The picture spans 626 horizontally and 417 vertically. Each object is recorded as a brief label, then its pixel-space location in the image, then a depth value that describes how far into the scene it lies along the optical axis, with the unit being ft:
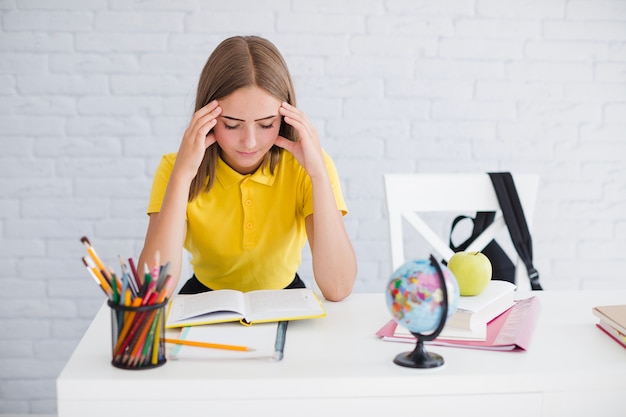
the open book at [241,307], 3.83
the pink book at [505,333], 3.60
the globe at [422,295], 3.18
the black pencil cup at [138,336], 3.20
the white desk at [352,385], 3.13
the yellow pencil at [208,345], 3.49
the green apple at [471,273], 3.88
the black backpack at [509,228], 5.67
